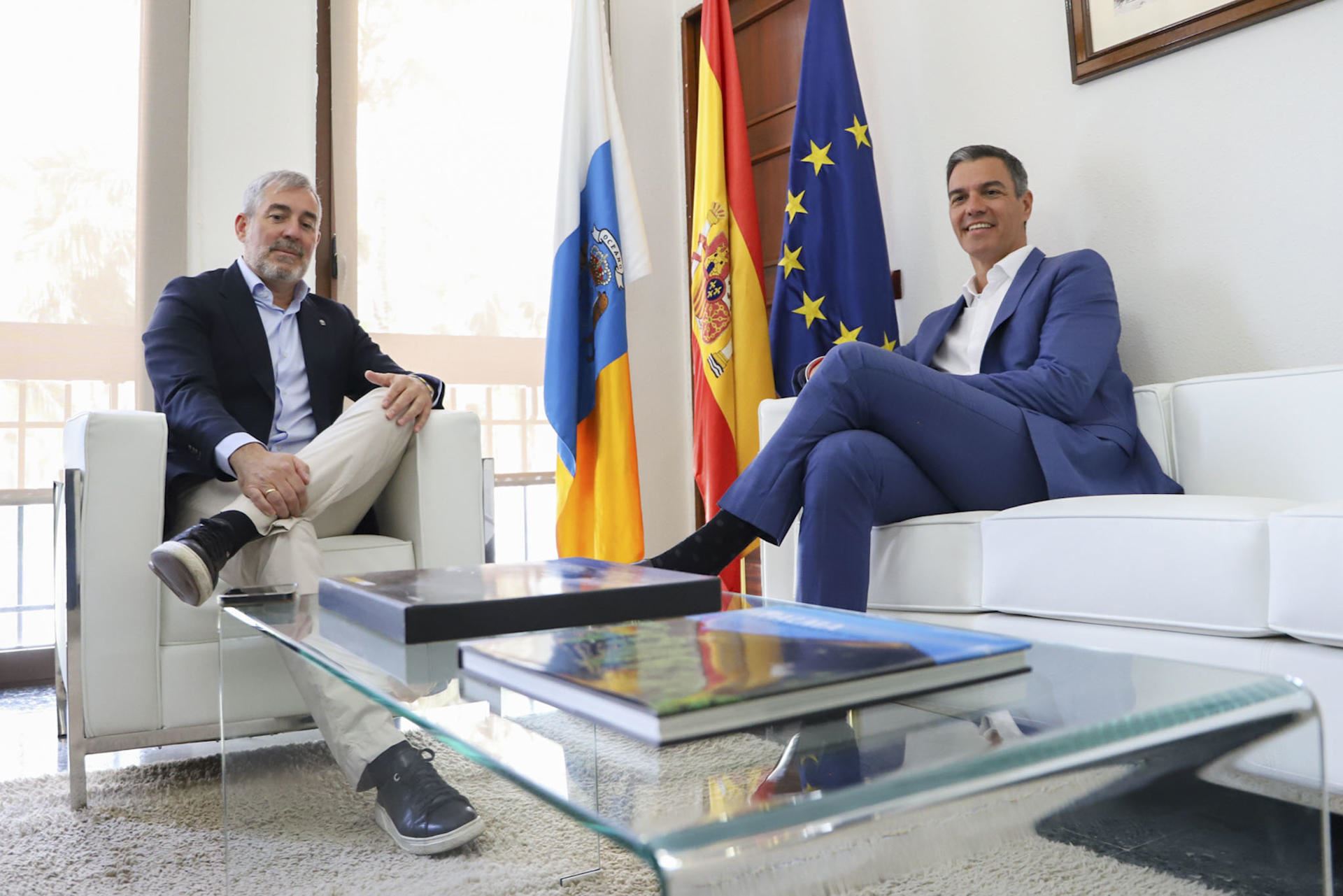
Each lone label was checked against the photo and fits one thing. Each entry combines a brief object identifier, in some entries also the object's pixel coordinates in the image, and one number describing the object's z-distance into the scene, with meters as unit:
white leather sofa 1.25
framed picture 2.16
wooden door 3.43
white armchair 1.64
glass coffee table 0.40
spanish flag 3.18
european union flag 2.84
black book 0.80
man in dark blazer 1.00
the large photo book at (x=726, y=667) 0.48
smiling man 1.81
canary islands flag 3.27
